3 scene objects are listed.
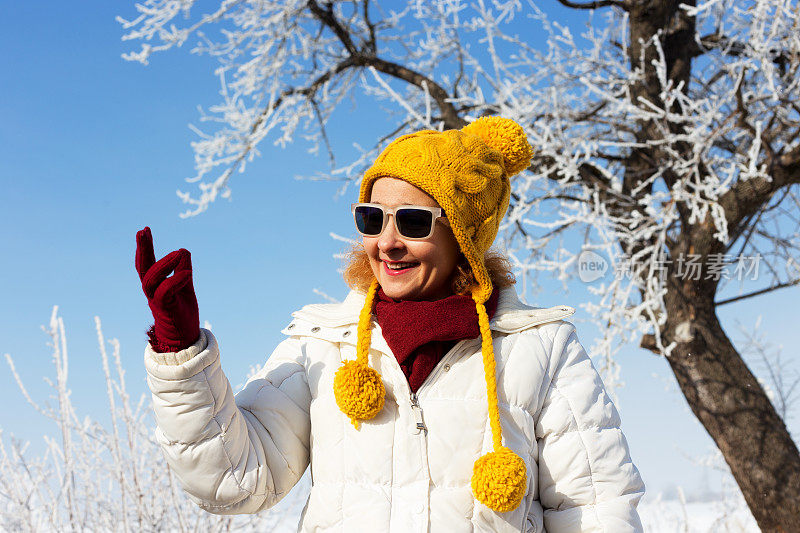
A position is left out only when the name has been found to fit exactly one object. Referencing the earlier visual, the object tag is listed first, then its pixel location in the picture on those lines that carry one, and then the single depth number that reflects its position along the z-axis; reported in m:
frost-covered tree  4.63
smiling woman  1.74
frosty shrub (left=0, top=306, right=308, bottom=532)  3.28
